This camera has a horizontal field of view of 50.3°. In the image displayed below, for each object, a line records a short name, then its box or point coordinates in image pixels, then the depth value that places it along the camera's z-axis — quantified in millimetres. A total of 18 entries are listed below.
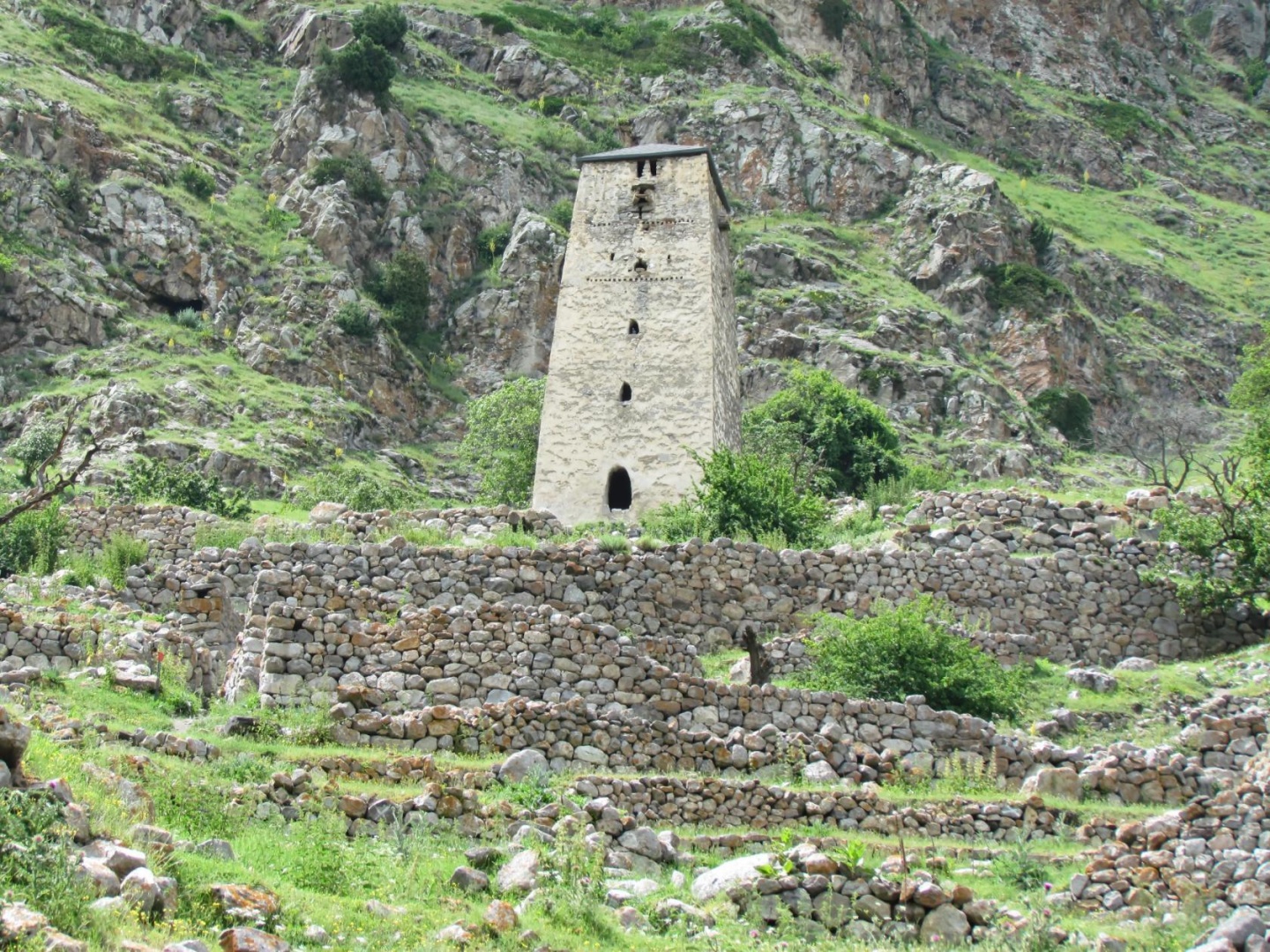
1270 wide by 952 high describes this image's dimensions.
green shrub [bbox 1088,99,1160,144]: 98688
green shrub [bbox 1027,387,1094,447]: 61125
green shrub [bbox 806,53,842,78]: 90625
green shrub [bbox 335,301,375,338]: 53094
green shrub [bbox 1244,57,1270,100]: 114812
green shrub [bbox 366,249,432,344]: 58781
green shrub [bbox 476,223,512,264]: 64500
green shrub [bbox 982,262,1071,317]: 66625
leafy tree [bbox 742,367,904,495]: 41406
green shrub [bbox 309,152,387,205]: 61028
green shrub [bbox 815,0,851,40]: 93938
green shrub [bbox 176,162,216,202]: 56000
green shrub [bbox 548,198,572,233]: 66206
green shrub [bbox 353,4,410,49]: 71438
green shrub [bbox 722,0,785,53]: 87750
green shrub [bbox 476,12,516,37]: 83688
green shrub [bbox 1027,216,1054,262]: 72125
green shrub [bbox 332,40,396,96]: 66812
